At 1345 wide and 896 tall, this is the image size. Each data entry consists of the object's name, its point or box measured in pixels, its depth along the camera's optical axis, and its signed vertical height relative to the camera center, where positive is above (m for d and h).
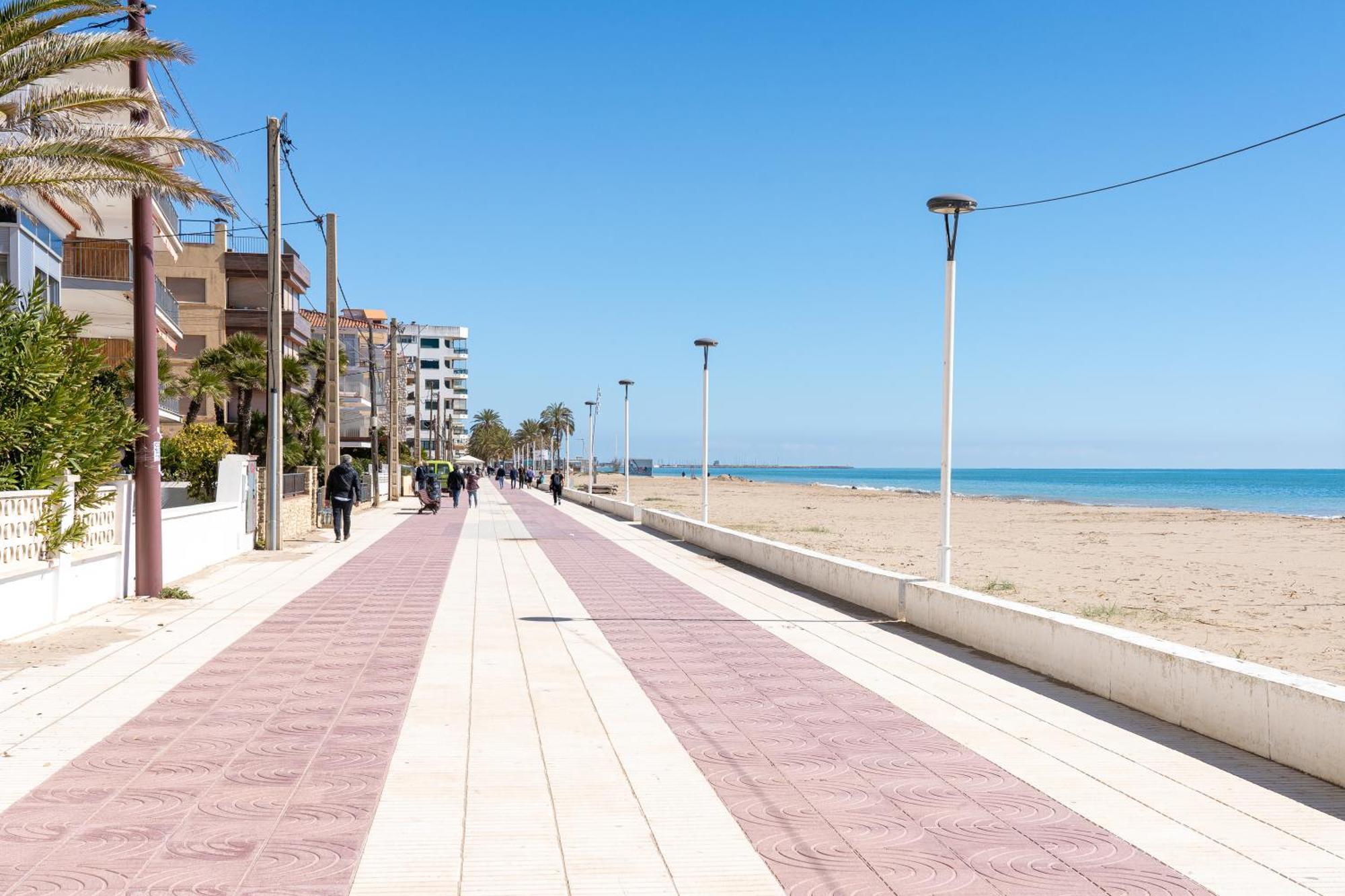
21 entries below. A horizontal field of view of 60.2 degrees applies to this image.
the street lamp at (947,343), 11.66 +1.22
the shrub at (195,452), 27.48 +0.08
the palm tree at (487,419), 182.75 +6.05
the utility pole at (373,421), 42.91 +1.47
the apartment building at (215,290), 51.47 +7.53
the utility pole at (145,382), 12.99 +0.83
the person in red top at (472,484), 44.56 -1.04
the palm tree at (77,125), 11.02 +3.52
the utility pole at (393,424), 51.28 +1.49
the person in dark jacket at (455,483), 44.38 -1.00
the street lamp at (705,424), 25.92 +0.84
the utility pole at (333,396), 29.33 +1.58
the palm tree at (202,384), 36.44 +2.29
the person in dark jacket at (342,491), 24.72 -0.73
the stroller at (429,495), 38.97 -1.29
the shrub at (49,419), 11.45 +0.37
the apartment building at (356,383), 67.94 +4.67
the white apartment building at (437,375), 135.88 +10.22
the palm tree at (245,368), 38.41 +2.93
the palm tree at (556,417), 160.27 +5.95
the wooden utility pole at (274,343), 20.33 +2.02
